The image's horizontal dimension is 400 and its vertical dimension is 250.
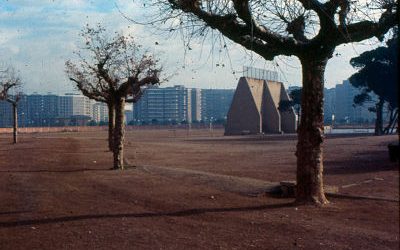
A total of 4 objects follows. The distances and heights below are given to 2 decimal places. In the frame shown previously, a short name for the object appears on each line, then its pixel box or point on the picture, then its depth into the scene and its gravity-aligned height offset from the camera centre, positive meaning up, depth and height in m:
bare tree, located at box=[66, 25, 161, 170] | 24.86 +1.75
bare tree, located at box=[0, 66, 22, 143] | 49.50 +1.86
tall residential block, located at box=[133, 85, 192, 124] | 188.38 -1.37
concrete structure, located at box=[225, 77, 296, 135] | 97.81 +0.73
